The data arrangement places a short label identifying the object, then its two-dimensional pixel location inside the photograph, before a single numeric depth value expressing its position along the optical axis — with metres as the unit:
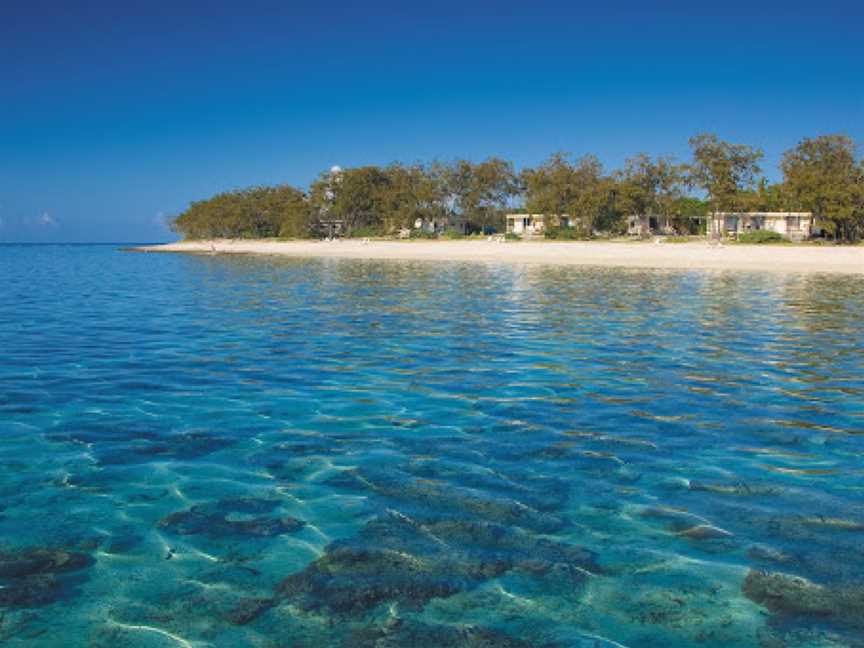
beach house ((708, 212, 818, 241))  86.81
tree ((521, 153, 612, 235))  88.75
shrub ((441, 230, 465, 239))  103.29
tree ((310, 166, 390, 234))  113.39
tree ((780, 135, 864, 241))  70.38
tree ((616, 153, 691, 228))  88.38
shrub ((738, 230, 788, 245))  76.50
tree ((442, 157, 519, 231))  104.50
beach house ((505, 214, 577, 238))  97.00
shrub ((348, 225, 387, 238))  113.22
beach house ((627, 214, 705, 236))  98.94
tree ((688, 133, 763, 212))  82.12
